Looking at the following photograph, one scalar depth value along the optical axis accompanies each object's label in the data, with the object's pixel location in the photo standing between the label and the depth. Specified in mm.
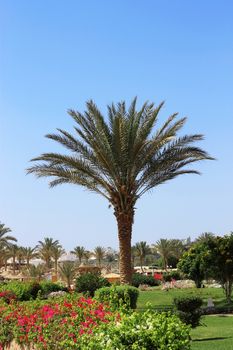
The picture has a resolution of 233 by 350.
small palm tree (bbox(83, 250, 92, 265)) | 81056
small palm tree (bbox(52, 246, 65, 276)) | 72250
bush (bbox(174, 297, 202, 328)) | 14086
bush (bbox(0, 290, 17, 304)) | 19344
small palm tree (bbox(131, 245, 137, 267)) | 73256
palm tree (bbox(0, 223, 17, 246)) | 59594
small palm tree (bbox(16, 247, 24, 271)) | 79812
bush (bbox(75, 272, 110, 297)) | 27562
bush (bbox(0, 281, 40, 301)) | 25825
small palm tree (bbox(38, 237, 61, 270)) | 73375
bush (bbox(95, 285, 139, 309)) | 19014
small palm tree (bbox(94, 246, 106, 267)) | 80275
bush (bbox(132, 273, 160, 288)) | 38094
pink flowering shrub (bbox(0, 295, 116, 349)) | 7801
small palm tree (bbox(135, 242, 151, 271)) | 70875
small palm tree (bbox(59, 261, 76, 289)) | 40125
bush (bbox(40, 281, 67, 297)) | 30359
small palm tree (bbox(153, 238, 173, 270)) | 63781
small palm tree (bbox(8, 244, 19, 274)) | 76650
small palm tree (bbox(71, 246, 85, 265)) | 79625
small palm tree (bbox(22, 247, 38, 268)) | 78500
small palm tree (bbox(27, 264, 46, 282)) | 52188
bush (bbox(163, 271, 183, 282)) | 41988
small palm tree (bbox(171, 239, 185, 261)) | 67612
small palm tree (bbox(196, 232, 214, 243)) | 71188
